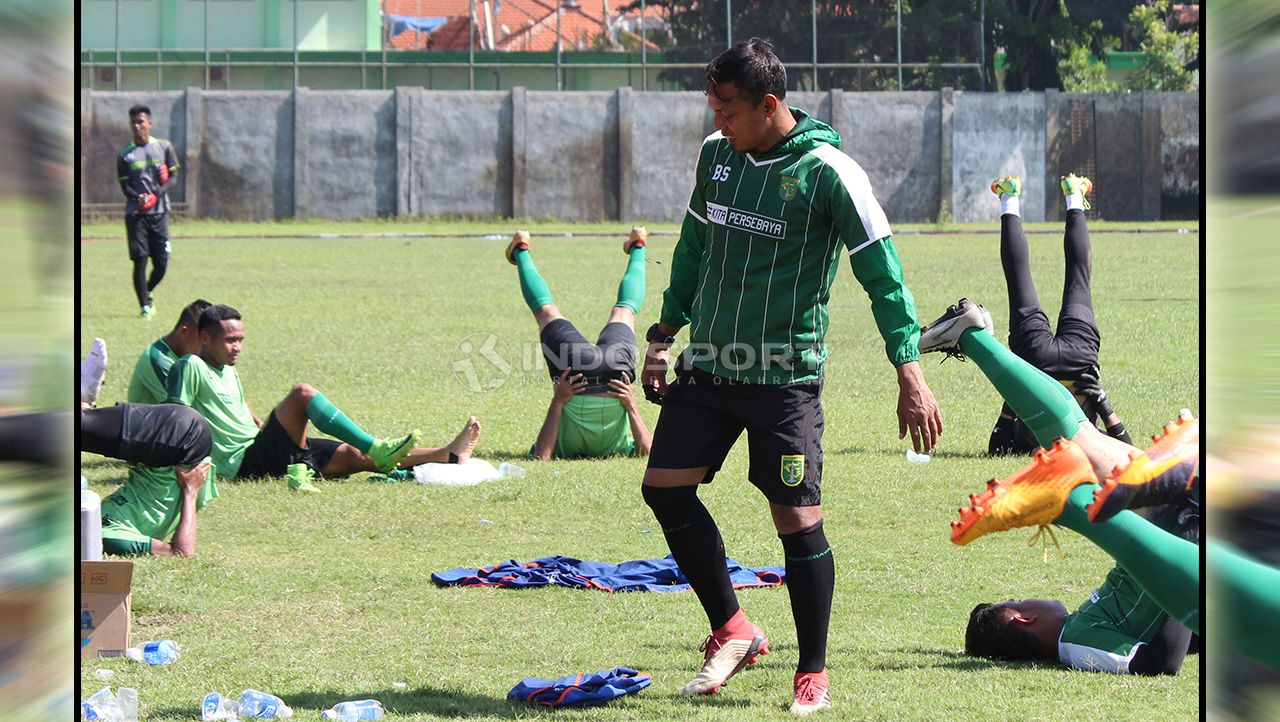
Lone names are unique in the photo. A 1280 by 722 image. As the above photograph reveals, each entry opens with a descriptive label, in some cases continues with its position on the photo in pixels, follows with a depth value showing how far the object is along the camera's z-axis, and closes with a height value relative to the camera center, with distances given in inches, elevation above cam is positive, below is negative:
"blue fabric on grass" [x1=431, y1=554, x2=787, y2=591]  499.2 -38.6
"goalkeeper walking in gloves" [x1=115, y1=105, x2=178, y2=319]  1427.2 +67.7
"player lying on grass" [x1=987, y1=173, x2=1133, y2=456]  663.8 +6.3
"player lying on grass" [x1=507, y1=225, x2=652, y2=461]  740.0 -7.1
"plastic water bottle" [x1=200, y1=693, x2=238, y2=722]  344.8 -42.2
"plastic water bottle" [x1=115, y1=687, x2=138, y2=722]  340.5 -41.1
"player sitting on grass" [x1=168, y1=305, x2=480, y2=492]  671.8 -22.1
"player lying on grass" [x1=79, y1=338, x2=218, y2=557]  509.4 -23.8
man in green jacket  354.6 +1.1
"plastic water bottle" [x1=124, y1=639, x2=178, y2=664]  404.2 -41.8
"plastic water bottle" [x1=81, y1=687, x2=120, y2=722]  339.0 -41.4
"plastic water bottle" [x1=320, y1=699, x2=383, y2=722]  345.1 -42.4
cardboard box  399.5 -35.5
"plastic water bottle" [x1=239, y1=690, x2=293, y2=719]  346.6 -42.0
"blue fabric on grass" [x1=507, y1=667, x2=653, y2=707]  360.5 -41.4
